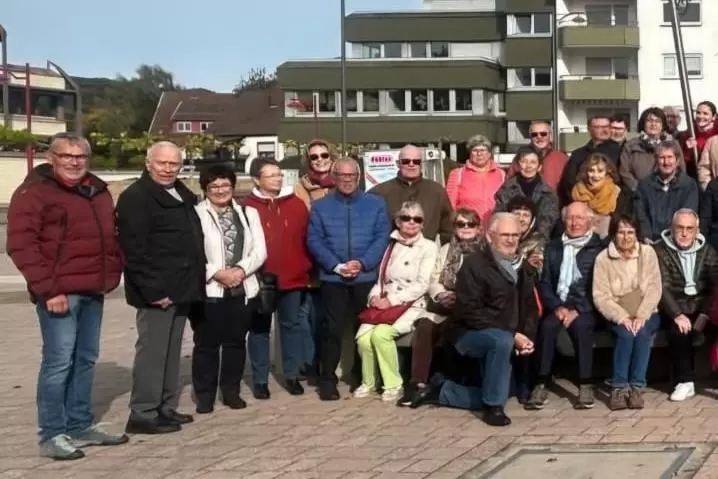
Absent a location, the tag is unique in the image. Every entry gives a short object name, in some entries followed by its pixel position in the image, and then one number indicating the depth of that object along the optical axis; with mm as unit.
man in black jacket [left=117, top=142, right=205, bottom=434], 6914
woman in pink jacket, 8797
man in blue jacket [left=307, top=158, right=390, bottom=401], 8203
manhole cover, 5930
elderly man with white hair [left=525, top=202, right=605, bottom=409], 7621
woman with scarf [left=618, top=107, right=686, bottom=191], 8750
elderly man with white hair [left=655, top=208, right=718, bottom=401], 7715
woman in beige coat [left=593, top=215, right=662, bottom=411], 7559
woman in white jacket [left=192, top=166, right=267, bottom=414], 7699
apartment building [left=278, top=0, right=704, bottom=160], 52531
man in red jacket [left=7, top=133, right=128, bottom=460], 6309
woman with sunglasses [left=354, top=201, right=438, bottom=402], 8070
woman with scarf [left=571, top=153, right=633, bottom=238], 8117
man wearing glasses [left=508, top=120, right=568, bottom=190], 8984
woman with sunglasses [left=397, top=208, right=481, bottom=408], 7871
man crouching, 7309
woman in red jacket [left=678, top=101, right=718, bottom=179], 9219
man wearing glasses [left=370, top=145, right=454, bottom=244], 8594
